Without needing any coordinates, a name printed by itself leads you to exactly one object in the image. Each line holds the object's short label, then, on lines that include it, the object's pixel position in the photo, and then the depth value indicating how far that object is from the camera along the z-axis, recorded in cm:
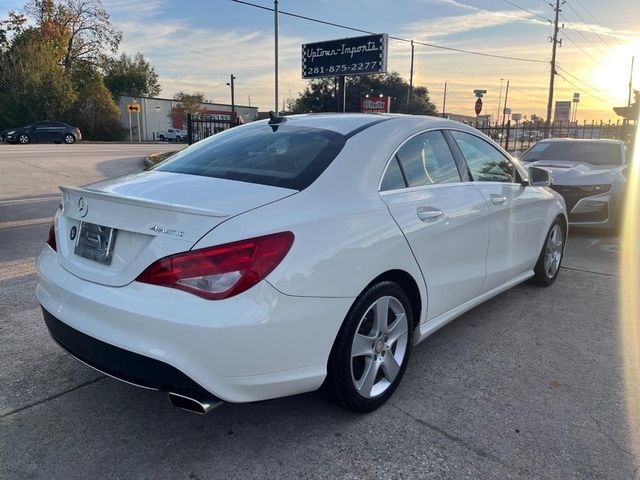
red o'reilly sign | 2326
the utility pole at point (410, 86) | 5076
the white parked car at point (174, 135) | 5153
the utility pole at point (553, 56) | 3959
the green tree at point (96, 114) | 4472
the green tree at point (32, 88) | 4147
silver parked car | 764
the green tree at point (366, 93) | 5047
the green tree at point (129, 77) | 6506
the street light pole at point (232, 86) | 5344
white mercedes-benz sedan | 222
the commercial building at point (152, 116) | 5697
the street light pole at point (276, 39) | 2091
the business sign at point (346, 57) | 1797
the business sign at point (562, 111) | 4541
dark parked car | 3328
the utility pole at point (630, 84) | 6088
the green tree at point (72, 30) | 5000
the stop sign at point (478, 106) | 2438
